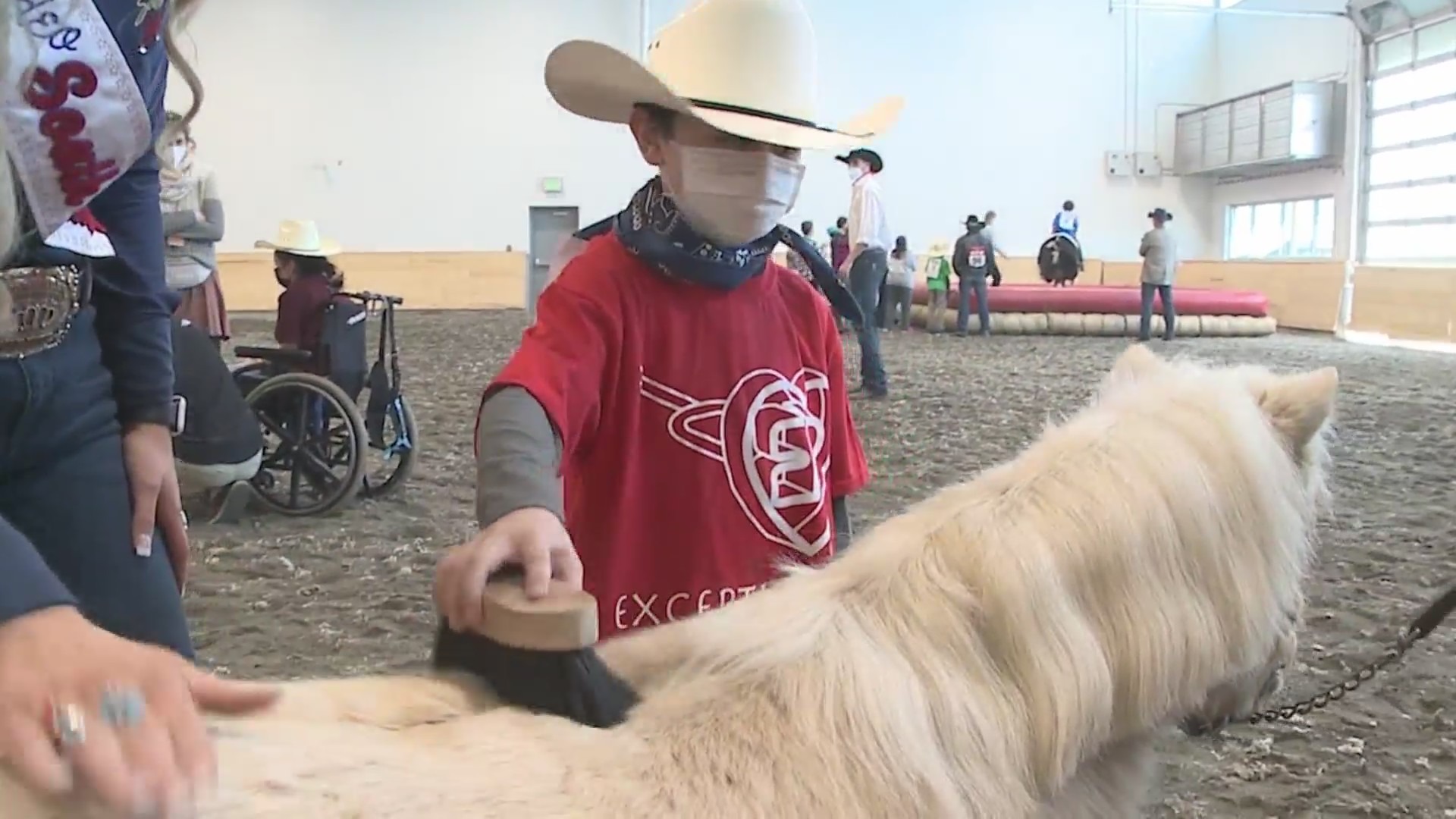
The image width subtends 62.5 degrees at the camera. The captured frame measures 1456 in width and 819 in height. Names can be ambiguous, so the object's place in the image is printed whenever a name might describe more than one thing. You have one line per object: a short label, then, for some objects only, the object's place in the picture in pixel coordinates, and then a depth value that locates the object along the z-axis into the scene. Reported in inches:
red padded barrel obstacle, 645.3
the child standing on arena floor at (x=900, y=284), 633.0
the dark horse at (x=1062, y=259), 756.6
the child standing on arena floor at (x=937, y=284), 636.1
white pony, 34.4
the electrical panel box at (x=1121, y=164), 876.6
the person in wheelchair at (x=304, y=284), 214.4
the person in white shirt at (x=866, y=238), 384.2
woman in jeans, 47.8
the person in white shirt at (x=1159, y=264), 568.7
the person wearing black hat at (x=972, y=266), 595.8
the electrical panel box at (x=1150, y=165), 880.9
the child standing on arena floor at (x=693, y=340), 64.3
